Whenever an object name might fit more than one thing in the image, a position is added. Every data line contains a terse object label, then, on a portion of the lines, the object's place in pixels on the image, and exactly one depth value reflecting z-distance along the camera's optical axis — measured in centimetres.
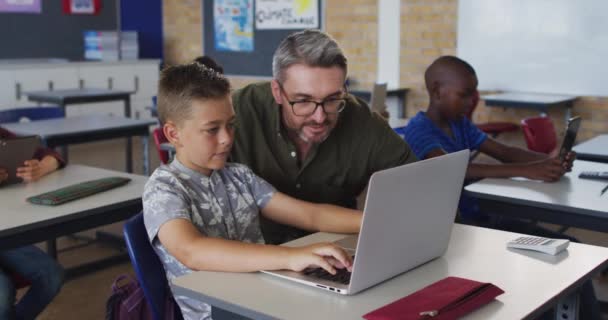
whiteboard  523
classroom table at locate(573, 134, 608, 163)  316
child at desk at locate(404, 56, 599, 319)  259
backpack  165
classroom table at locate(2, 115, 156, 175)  361
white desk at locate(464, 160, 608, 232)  220
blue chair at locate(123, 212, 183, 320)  161
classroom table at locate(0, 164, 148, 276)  204
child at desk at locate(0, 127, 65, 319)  231
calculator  163
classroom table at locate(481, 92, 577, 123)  500
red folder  122
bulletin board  702
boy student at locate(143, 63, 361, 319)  146
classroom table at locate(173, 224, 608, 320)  128
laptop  125
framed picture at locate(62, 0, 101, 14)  732
